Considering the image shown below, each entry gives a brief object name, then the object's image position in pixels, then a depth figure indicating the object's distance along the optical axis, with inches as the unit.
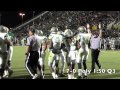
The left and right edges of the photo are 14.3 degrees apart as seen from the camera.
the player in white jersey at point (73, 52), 517.0
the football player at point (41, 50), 492.7
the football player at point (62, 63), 501.4
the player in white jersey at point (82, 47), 498.0
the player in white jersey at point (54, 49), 491.8
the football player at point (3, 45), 453.4
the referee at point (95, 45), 548.5
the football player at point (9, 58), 458.1
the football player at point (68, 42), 507.8
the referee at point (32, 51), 474.6
